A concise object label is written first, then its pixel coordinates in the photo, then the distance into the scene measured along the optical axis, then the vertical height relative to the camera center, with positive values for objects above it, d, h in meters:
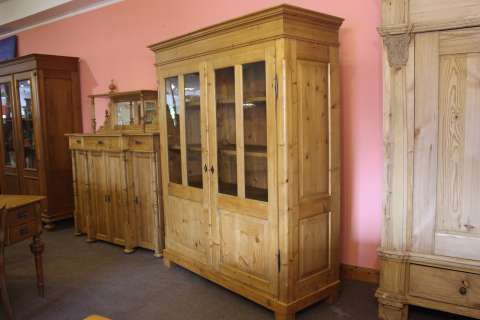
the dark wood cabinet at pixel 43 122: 4.68 +0.09
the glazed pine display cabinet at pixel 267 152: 2.35 -0.18
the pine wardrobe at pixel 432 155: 2.11 -0.20
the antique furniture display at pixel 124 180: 3.67 -0.51
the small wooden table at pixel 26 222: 2.56 -0.62
